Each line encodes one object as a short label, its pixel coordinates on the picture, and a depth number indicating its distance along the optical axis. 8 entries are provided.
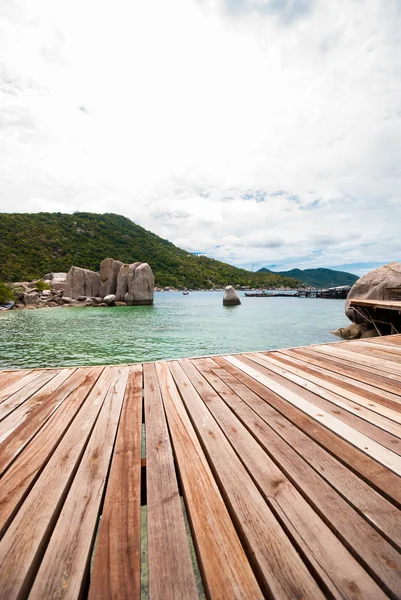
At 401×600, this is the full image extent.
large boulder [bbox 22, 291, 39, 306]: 35.38
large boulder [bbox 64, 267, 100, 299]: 46.72
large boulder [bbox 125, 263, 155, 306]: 44.75
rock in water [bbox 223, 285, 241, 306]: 44.90
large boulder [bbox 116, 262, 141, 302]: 45.81
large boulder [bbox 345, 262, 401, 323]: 16.62
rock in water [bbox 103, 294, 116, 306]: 42.80
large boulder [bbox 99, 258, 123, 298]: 48.34
